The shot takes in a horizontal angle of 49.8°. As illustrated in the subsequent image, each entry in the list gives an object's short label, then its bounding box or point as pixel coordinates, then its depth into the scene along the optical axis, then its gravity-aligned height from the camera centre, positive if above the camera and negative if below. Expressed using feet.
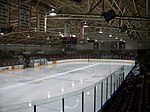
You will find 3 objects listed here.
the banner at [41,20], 28.76 +5.95
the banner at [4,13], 16.39 +4.05
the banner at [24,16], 20.35 +4.74
